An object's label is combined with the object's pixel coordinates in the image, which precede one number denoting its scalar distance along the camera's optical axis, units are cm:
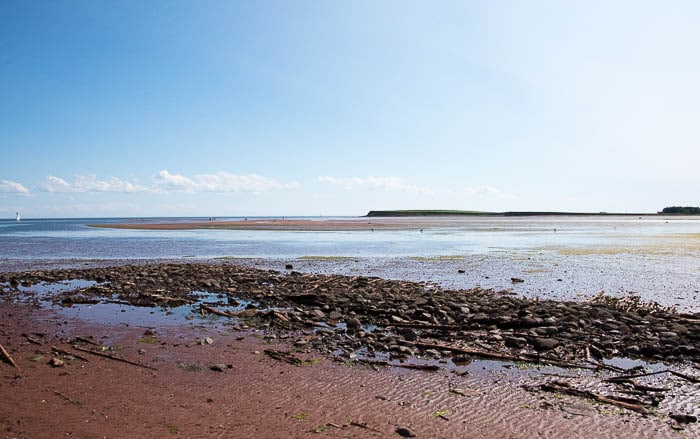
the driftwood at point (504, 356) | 1072
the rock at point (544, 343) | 1175
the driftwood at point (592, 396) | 844
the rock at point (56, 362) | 1031
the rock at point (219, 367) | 1043
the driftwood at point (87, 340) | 1226
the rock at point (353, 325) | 1385
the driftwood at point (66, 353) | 1092
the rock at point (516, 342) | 1201
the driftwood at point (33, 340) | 1217
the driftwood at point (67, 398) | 836
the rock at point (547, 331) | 1286
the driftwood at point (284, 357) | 1096
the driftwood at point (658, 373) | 968
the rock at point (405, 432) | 737
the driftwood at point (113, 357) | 1063
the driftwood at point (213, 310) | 1590
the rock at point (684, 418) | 788
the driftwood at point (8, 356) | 1025
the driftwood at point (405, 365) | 1056
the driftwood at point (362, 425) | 755
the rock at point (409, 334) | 1281
